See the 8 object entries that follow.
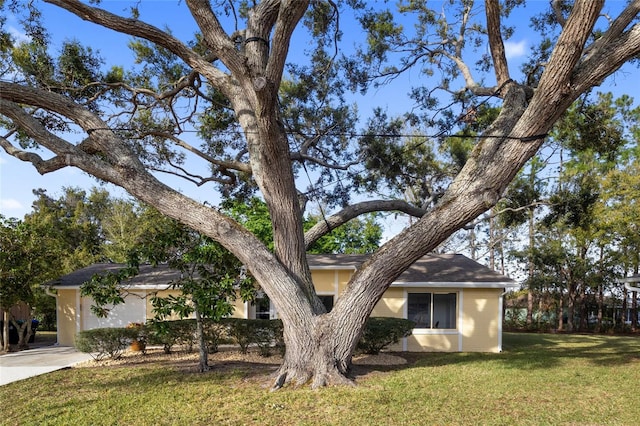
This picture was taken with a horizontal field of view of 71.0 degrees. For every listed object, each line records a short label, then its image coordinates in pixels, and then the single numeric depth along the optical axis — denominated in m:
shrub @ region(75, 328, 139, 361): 10.44
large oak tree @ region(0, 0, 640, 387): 6.76
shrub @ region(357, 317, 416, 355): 10.92
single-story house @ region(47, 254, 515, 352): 13.24
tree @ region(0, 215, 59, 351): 12.09
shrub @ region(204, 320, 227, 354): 10.78
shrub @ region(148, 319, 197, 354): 10.93
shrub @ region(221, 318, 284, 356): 10.84
